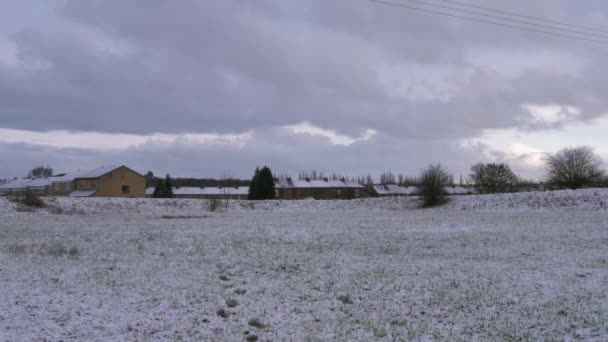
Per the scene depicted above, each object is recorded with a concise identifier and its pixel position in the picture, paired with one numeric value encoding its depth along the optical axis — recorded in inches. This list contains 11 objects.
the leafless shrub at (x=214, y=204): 2316.7
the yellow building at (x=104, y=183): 3604.8
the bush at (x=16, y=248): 685.3
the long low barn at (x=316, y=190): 4906.5
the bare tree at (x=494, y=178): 3909.9
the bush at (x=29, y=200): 1927.2
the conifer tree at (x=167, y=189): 3695.9
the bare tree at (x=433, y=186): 2268.7
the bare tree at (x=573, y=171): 3083.2
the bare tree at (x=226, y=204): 2365.2
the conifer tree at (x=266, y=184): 3265.3
